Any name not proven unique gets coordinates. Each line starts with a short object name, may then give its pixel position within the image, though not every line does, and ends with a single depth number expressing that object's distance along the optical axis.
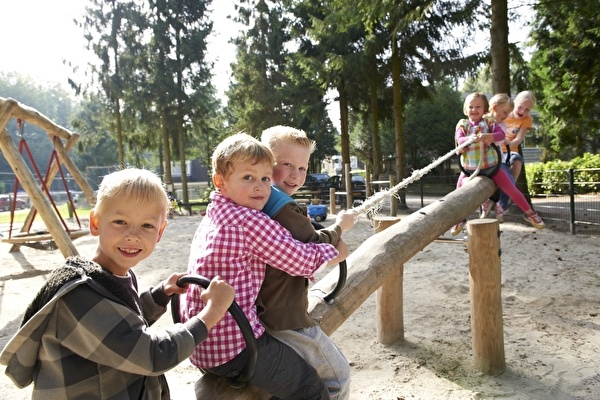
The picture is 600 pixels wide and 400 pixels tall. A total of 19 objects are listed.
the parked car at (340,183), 19.41
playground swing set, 6.36
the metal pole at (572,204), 9.16
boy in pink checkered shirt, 1.66
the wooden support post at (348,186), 14.73
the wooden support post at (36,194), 6.34
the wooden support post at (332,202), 16.91
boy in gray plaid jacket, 1.21
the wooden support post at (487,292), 3.76
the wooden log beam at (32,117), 6.74
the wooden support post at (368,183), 13.98
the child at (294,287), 1.81
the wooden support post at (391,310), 4.45
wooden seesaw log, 1.80
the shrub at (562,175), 16.37
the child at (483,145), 3.82
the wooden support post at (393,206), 12.40
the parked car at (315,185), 20.36
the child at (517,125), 4.02
